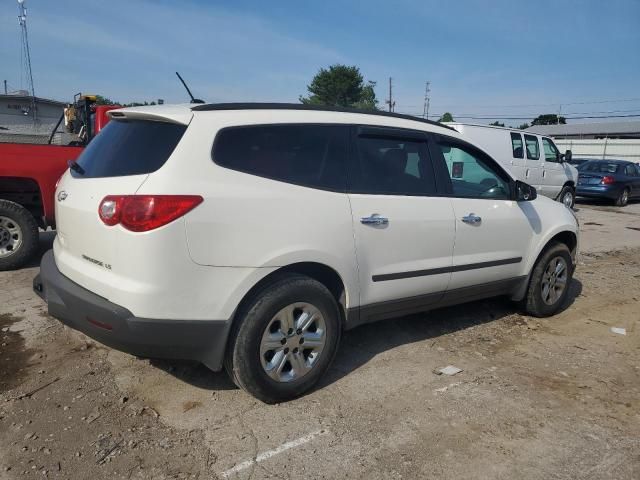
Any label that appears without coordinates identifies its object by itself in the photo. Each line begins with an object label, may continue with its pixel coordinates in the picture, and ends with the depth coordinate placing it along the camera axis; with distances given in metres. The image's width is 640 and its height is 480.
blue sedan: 17.28
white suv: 2.80
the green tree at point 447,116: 78.62
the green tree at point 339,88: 71.62
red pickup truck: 5.78
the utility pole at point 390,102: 64.20
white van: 12.13
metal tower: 25.30
